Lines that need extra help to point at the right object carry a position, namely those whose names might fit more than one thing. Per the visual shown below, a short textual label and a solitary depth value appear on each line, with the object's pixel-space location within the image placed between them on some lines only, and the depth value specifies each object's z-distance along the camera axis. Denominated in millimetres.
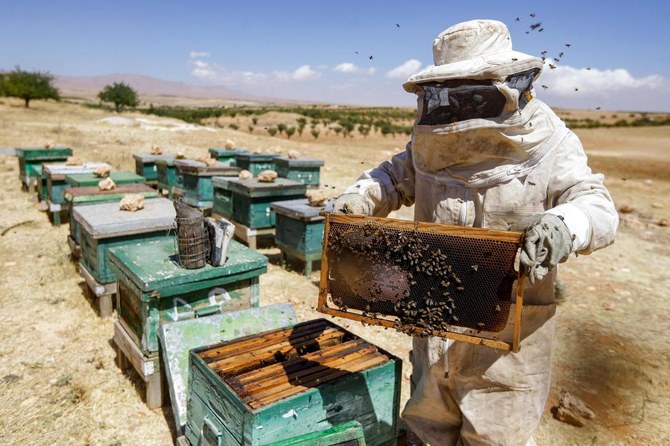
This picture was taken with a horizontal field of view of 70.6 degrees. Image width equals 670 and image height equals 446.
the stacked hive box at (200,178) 8234
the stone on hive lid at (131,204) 4965
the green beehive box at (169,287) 3324
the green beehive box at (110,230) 4480
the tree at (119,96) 43750
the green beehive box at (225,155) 10672
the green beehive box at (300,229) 6043
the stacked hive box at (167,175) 9306
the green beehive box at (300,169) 9586
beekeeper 2078
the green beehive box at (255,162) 9945
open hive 2201
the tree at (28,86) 36562
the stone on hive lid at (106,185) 5855
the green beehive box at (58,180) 7608
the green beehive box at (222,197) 7404
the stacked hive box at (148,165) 10191
